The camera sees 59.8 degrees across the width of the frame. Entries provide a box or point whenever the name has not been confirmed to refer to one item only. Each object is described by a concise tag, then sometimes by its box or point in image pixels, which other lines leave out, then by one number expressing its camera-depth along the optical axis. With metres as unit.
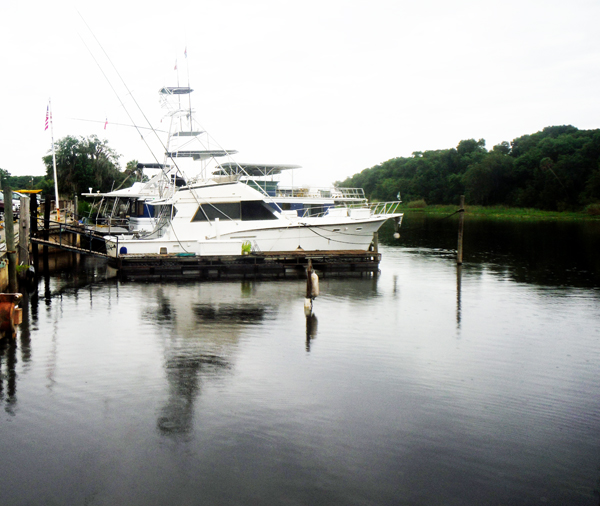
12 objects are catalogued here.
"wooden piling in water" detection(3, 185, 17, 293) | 15.43
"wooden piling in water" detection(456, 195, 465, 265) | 25.43
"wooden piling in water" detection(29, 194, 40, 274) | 21.32
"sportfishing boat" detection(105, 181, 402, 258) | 24.08
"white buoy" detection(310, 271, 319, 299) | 15.62
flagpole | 35.28
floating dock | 22.61
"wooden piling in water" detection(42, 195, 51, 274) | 23.08
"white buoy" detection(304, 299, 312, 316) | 15.36
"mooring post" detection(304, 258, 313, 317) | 15.34
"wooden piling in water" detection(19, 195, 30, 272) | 18.03
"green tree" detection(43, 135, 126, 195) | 58.17
